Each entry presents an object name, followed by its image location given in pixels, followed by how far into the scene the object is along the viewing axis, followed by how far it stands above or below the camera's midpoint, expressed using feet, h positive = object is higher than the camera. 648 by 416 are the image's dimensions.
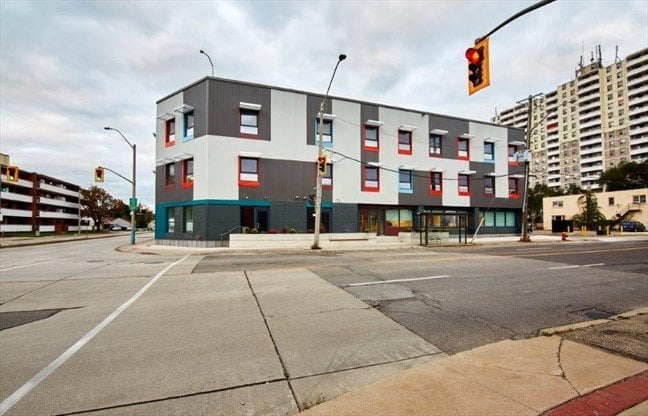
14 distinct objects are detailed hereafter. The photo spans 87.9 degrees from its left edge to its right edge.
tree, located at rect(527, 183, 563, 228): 264.01 +12.12
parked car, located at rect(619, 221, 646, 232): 157.17 -4.24
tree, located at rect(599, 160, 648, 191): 247.29 +30.84
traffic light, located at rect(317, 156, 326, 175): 64.90 +10.41
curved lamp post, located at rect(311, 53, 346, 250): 66.40 +2.96
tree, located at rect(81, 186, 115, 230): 271.08 +12.61
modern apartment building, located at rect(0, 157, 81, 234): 214.07 +10.42
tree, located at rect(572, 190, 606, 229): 136.87 +0.47
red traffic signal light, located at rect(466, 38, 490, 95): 25.80 +12.03
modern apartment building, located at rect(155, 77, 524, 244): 80.12 +15.08
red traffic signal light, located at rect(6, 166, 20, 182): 77.59 +10.66
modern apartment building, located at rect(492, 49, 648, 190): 294.87 +93.94
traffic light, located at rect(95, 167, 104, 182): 86.17 +11.24
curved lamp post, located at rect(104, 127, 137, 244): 90.84 +4.98
